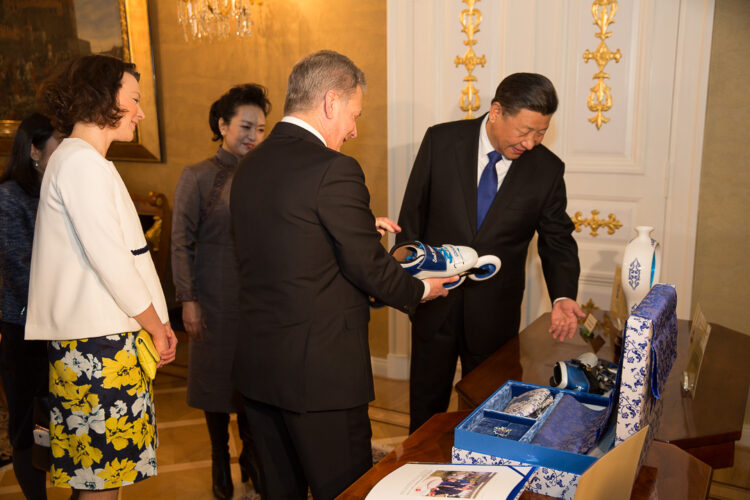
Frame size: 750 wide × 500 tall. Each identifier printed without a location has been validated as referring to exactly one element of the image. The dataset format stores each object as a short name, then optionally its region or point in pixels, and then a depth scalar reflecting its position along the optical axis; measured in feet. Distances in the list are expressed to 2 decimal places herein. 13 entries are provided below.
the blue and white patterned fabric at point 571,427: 4.27
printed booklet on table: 3.52
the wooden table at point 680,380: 5.25
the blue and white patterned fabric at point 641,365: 3.79
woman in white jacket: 5.83
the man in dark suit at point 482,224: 7.74
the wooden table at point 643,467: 4.24
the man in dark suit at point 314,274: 5.21
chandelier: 13.52
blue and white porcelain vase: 6.56
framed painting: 15.42
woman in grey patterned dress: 8.70
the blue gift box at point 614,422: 3.82
